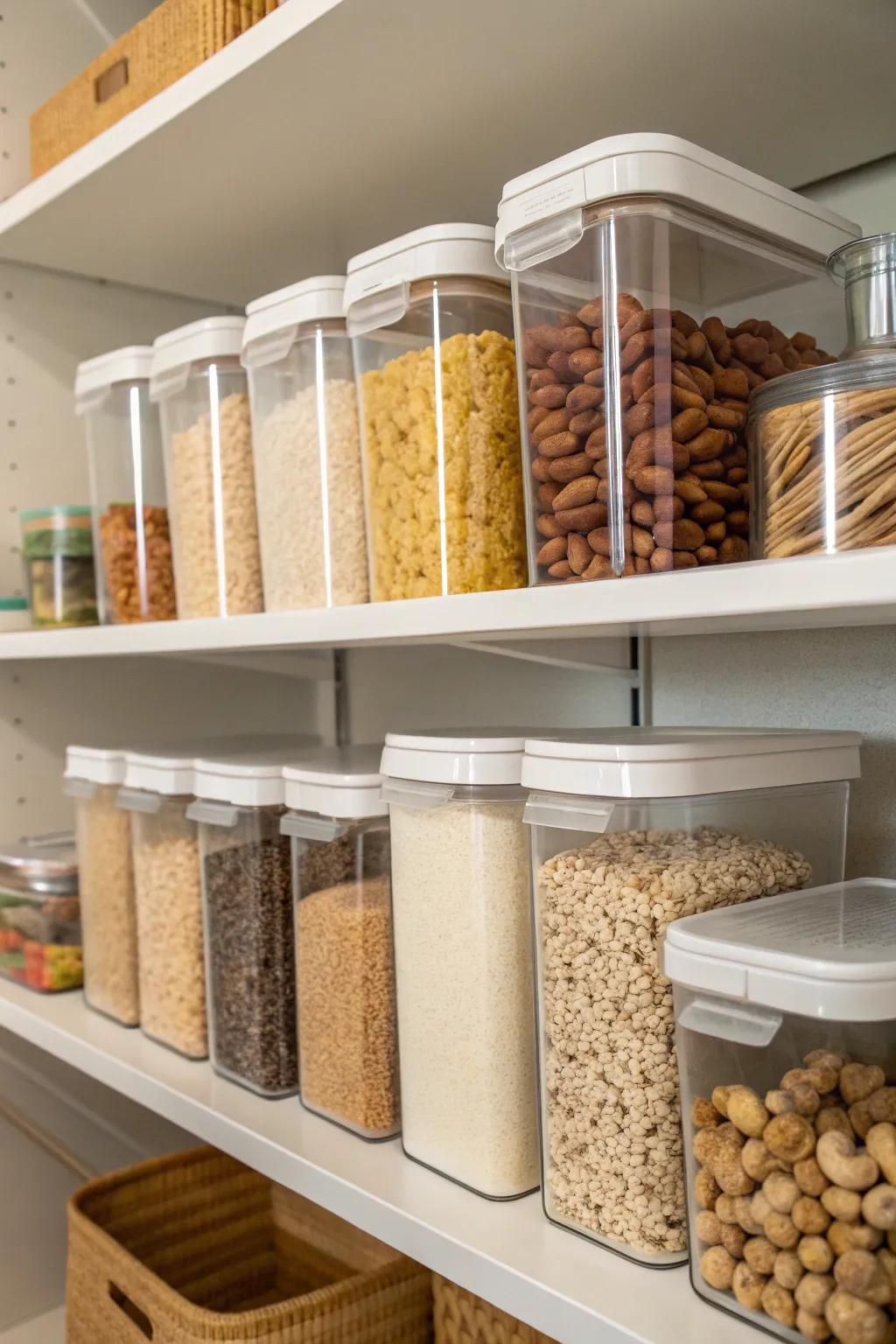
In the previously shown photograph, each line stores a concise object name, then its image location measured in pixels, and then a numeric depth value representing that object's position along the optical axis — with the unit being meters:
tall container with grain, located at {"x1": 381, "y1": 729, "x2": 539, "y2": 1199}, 0.77
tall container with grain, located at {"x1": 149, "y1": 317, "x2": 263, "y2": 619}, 1.00
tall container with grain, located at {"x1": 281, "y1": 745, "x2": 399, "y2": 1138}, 0.88
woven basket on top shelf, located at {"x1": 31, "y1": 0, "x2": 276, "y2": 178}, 0.96
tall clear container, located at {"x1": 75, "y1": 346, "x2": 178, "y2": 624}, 1.11
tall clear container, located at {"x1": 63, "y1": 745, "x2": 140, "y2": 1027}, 1.17
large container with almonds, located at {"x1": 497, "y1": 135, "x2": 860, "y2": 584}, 0.64
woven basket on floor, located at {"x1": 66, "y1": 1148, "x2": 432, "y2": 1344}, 0.93
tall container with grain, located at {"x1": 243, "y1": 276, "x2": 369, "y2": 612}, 0.89
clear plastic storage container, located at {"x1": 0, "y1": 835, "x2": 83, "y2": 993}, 1.27
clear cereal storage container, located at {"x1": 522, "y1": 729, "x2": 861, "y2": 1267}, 0.66
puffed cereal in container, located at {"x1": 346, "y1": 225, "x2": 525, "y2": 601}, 0.76
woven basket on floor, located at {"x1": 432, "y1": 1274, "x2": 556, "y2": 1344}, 0.85
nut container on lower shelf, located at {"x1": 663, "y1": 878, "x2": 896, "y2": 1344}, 0.54
